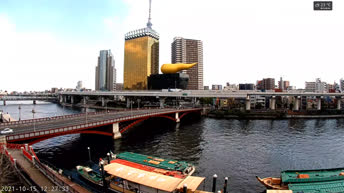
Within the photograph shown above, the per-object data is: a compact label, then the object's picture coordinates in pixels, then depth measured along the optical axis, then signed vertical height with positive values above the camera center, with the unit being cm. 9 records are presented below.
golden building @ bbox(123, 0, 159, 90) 19238 +4299
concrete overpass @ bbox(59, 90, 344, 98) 10450 +101
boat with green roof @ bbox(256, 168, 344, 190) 2281 -1012
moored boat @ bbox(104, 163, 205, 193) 1941 -920
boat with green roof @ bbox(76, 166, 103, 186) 2438 -1114
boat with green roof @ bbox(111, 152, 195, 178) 2623 -1053
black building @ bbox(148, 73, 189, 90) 14288 +1067
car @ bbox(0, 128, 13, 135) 3329 -680
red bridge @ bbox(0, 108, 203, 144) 3297 -722
